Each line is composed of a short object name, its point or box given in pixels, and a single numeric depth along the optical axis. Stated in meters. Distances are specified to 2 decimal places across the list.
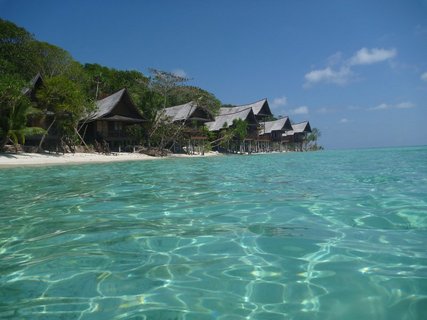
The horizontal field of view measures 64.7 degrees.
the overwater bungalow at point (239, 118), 34.56
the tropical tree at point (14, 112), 15.69
